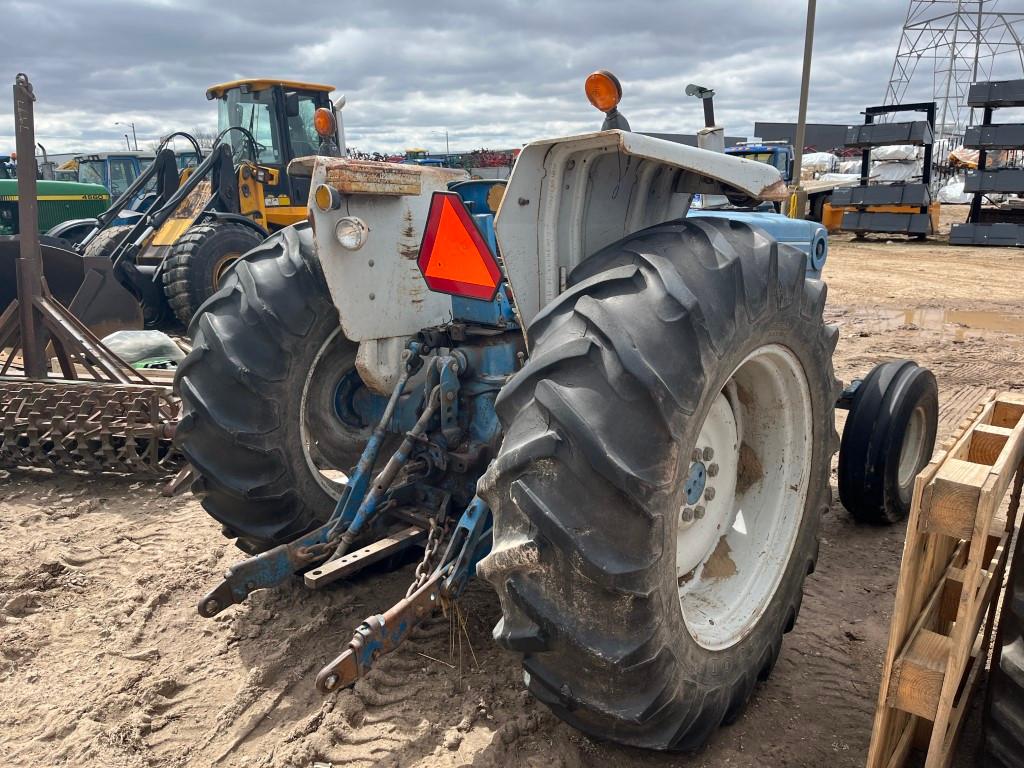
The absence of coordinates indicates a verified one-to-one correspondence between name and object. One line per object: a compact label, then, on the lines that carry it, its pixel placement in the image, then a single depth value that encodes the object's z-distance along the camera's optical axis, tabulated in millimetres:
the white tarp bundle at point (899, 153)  16750
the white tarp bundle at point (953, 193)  25234
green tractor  11430
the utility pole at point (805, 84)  11352
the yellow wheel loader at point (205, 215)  7071
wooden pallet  1626
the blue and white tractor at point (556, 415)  1704
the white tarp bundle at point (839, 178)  20297
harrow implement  4191
